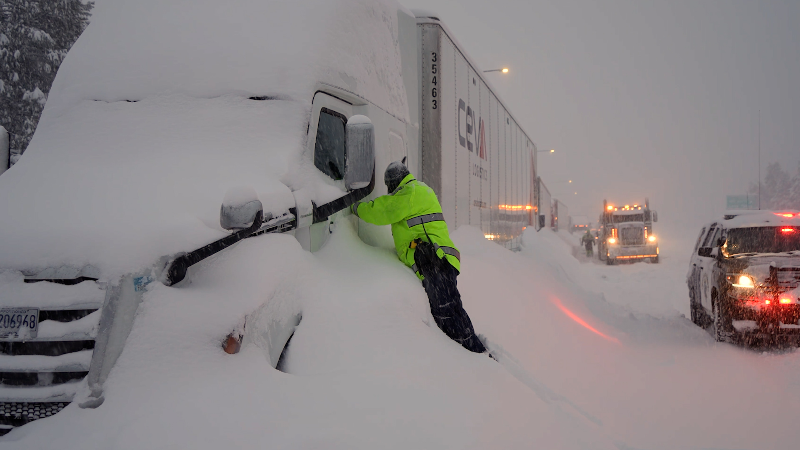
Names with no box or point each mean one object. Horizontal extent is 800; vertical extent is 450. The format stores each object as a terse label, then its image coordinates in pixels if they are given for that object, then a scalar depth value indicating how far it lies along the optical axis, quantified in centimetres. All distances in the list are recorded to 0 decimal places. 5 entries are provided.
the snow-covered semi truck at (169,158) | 244
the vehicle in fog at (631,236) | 2462
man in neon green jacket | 439
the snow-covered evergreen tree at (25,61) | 1623
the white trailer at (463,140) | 688
